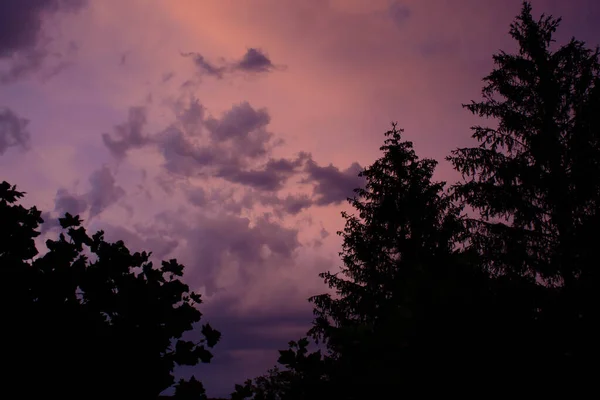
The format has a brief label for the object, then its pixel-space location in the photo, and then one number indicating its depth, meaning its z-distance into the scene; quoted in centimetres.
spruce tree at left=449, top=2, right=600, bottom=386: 1688
